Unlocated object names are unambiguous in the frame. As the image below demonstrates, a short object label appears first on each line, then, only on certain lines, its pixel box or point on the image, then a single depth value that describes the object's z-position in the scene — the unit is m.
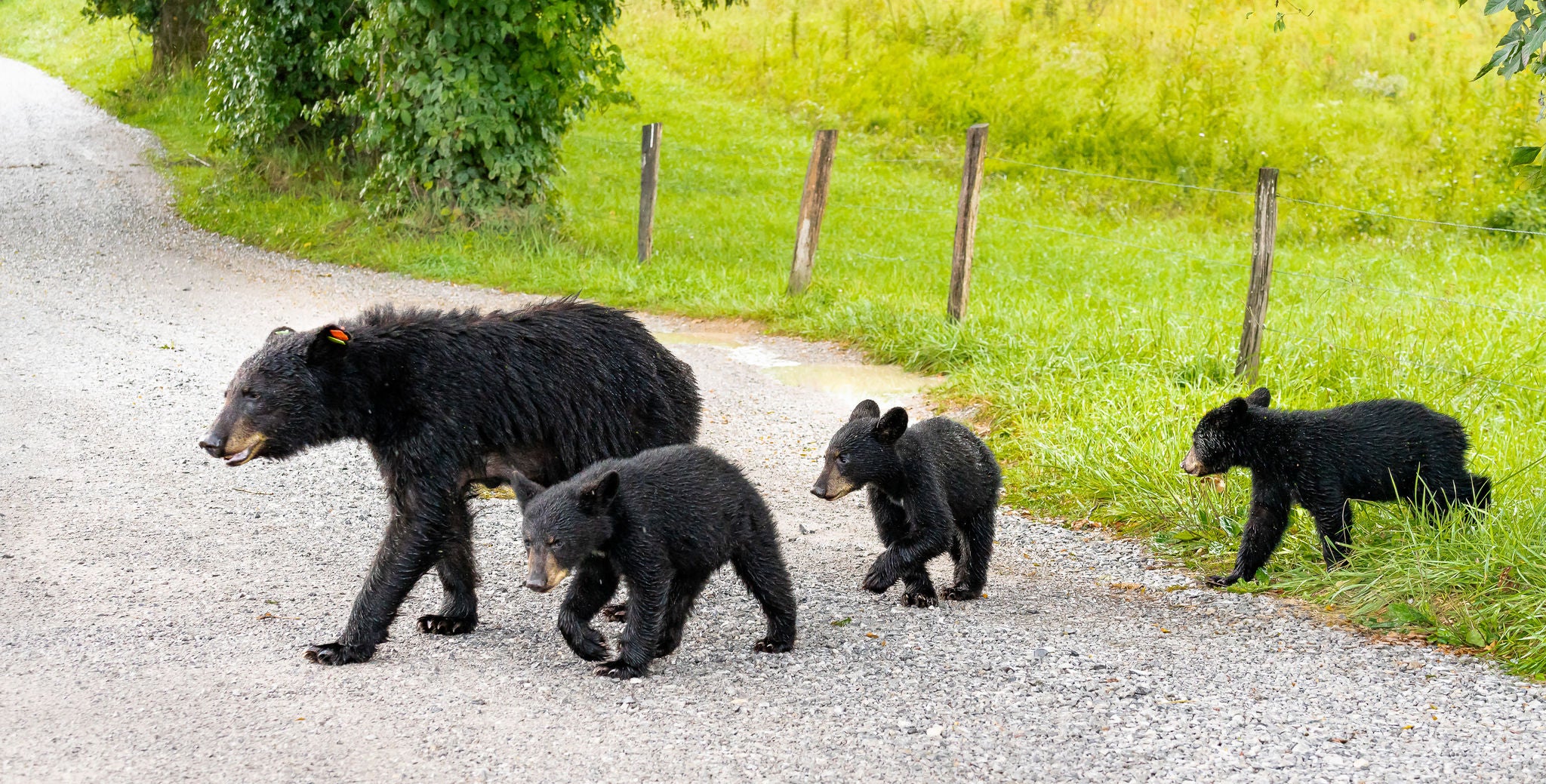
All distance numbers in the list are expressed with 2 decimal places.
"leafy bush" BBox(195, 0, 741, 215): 28.28
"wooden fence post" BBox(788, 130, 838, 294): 25.28
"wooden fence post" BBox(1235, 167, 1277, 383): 17.17
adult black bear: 9.95
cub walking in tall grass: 11.45
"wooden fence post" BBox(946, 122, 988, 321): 22.23
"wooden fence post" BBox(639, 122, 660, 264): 28.98
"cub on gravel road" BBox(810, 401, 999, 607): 11.23
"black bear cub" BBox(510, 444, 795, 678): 9.24
